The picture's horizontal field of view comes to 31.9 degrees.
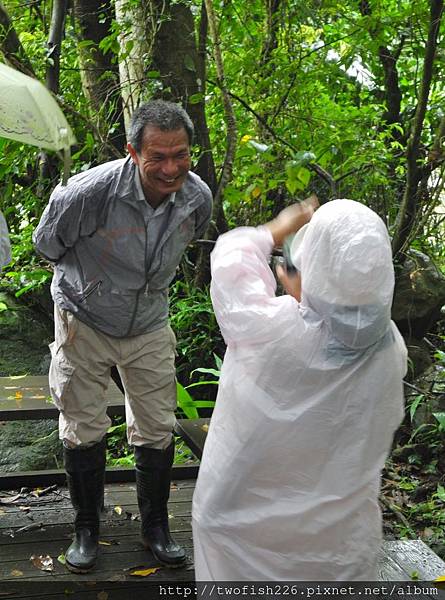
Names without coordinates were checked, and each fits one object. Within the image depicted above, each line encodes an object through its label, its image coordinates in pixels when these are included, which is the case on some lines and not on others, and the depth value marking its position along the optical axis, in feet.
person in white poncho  6.63
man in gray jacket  9.70
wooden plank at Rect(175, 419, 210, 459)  11.12
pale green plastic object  9.07
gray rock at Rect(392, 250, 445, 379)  19.75
